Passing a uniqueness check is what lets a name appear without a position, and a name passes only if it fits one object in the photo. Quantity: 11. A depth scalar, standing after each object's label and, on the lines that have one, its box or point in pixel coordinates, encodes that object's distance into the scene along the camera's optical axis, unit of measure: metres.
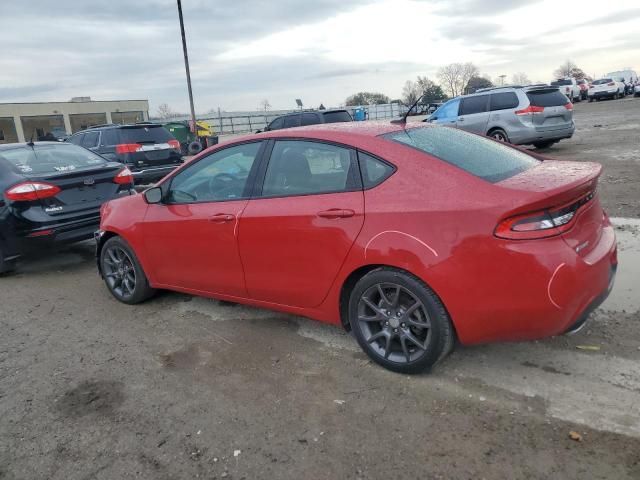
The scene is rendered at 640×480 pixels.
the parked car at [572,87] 42.71
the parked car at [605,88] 42.41
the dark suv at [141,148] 11.59
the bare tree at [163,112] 75.22
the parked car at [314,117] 14.35
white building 54.75
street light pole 19.13
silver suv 12.36
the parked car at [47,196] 5.95
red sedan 2.77
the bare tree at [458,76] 90.69
